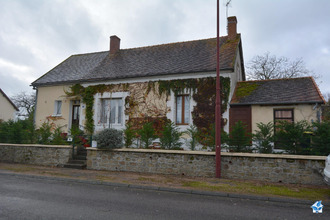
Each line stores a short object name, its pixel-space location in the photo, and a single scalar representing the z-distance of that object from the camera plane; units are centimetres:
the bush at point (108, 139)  1114
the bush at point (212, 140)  1008
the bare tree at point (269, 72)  2914
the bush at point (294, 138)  898
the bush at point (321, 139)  851
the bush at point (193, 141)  1096
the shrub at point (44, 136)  1352
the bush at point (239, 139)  970
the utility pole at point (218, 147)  925
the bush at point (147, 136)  1137
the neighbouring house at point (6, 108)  3238
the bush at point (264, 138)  946
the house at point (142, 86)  1391
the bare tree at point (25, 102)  4509
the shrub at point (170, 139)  1098
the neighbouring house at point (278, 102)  1199
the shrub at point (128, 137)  1184
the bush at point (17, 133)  1407
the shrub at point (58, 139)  1313
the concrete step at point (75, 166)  1179
